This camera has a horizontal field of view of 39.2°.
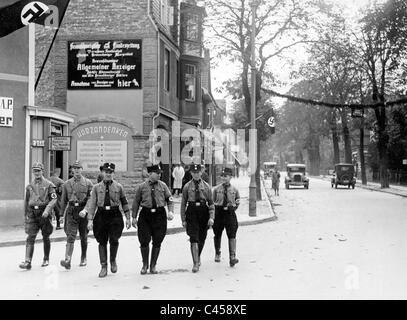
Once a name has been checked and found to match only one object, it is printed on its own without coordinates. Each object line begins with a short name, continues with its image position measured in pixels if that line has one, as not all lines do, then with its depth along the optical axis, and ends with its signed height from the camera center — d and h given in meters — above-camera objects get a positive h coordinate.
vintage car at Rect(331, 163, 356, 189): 45.72 -0.33
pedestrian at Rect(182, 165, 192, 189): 28.42 -0.29
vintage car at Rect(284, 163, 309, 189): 44.91 -0.39
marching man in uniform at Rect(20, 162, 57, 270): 9.98 -0.61
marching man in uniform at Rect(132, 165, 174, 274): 9.38 -0.69
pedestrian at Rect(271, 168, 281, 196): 34.84 -0.55
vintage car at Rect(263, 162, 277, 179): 73.41 +0.16
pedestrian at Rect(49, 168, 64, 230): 15.73 -0.44
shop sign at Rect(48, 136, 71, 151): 17.08 +0.86
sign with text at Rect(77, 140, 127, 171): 23.94 +0.78
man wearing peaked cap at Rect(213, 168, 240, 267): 10.29 -0.61
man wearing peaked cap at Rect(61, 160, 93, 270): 10.10 -0.56
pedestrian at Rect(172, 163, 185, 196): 27.53 -0.23
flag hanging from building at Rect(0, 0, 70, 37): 16.09 +4.45
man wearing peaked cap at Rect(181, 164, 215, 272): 9.88 -0.63
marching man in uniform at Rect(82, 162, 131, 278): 9.31 -0.68
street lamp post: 19.70 +1.17
